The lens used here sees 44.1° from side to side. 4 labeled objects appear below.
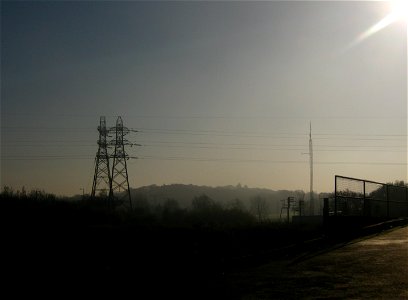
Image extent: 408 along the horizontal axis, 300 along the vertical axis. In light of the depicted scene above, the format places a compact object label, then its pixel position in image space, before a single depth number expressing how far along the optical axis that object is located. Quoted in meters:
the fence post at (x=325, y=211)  18.92
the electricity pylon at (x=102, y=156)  52.99
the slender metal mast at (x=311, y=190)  71.75
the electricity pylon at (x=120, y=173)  49.01
